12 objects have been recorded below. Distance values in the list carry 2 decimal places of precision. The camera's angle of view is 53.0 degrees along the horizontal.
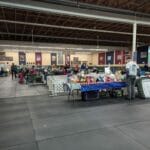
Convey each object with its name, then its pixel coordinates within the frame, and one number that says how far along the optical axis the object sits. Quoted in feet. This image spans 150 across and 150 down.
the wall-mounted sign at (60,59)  72.79
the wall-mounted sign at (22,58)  70.33
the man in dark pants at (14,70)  48.59
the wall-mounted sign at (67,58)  67.04
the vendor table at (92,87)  18.15
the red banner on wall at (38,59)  71.82
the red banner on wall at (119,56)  59.06
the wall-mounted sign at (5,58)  62.84
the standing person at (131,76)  18.60
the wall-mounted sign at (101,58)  70.88
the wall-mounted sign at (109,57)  64.90
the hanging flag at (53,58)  73.87
